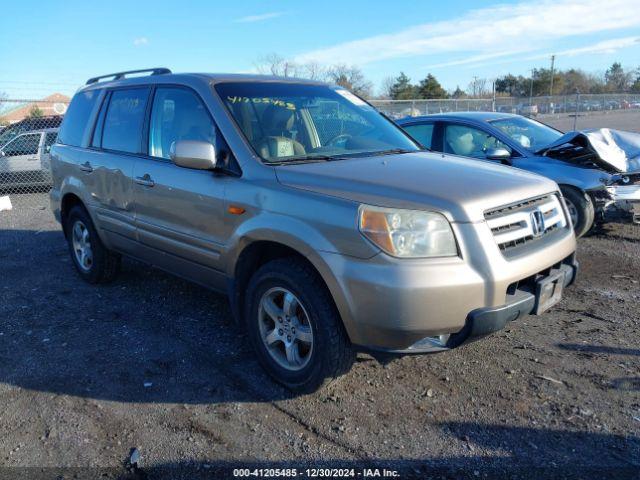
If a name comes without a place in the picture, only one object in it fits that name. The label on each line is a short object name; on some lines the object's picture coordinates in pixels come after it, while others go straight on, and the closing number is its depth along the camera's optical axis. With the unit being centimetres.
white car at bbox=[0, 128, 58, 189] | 1253
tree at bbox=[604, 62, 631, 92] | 6941
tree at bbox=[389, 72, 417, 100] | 5273
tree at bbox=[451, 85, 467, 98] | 5833
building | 2415
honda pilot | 287
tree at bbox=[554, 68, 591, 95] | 6881
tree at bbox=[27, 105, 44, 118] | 3322
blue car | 647
